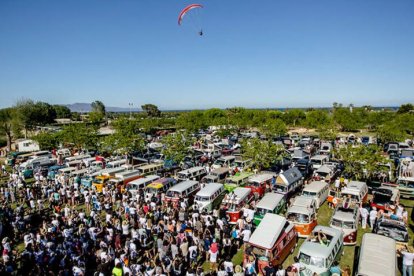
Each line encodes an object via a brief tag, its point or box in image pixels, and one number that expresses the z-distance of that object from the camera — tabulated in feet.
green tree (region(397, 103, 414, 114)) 330.95
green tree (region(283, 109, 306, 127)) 303.07
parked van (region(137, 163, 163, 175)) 85.66
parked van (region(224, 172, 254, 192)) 67.62
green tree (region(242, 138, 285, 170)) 85.36
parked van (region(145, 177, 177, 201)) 64.34
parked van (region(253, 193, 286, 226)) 49.19
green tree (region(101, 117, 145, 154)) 108.88
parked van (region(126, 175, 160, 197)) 67.15
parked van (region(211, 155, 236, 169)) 96.08
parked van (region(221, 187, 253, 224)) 52.39
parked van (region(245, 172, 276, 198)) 64.75
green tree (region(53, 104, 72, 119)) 455.26
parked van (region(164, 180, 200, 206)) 60.03
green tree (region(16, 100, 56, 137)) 208.07
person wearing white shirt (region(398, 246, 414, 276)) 34.35
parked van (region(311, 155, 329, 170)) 89.99
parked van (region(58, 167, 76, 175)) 86.48
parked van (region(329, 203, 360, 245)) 44.16
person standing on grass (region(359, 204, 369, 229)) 50.57
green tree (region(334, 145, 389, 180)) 68.08
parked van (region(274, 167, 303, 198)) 61.93
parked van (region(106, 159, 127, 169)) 93.86
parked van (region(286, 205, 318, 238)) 46.24
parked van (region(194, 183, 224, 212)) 56.45
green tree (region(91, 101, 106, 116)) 468.30
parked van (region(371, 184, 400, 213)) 53.88
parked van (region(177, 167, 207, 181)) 76.64
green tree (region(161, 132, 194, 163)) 94.84
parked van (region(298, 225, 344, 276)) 33.99
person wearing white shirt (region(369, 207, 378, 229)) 50.39
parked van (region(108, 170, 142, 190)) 74.33
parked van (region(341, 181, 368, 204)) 57.54
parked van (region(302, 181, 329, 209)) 58.85
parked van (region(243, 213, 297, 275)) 36.19
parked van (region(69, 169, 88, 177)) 83.66
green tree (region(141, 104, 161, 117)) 485.11
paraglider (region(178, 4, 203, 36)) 74.32
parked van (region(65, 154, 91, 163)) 106.83
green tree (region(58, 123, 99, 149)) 126.11
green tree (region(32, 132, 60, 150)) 133.80
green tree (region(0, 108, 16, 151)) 163.73
